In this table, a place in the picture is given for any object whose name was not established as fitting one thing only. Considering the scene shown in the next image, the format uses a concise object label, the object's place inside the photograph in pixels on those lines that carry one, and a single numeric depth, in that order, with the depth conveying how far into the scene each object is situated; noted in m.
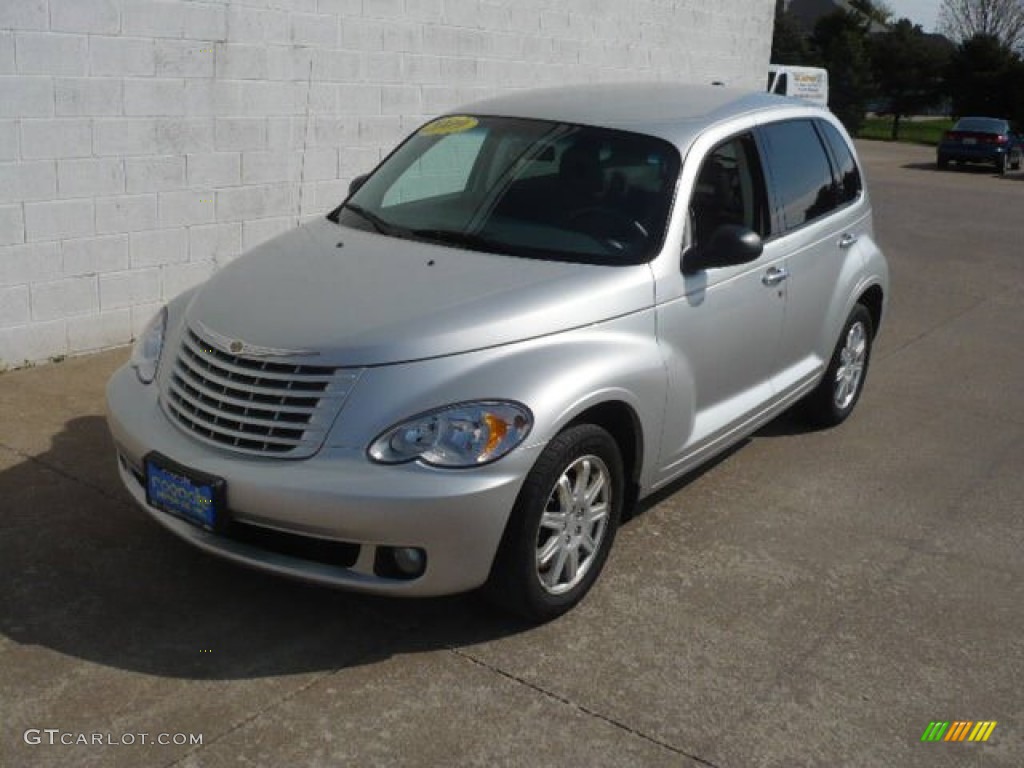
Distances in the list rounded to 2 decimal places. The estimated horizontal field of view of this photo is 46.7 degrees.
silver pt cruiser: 3.60
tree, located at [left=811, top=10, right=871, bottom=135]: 43.03
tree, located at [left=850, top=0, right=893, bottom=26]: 58.50
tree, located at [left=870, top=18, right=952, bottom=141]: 47.38
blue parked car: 29.23
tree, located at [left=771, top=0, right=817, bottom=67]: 45.62
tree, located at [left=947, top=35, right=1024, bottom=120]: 45.41
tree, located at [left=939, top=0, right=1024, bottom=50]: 59.25
